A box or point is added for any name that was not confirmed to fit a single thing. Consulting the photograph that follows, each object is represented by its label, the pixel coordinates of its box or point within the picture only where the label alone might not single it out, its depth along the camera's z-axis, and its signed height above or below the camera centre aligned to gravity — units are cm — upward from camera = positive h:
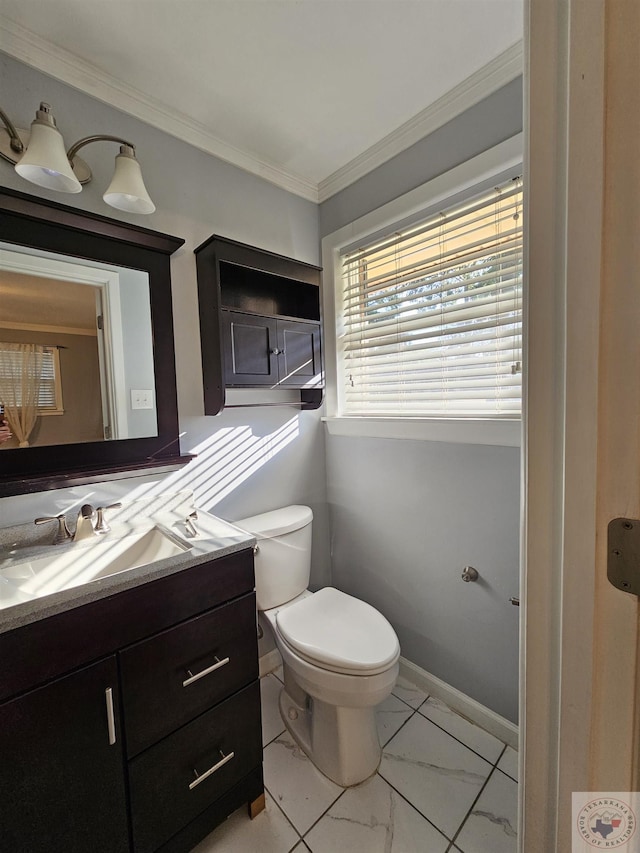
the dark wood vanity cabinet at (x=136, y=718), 78 -75
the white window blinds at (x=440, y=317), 131 +37
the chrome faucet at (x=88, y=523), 116 -35
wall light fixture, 99 +73
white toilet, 119 -83
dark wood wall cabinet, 144 +37
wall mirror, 114 +24
